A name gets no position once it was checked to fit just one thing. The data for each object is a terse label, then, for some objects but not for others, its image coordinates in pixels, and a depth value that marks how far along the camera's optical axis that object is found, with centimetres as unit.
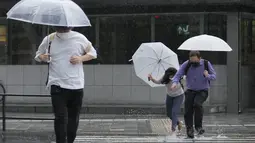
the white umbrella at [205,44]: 1802
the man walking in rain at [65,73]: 1174
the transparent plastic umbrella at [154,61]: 1987
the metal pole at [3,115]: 1934
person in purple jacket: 1777
